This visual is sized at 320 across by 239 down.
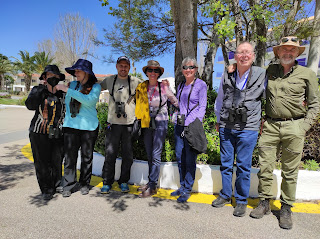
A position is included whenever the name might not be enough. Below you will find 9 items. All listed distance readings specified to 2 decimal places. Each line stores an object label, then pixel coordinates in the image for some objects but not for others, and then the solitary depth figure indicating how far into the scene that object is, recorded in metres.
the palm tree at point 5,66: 38.17
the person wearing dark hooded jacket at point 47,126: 3.23
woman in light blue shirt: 3.37
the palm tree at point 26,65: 38.88
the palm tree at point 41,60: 36.92
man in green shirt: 2.82
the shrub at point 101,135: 4.51
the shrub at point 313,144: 4.08
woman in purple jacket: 3.30
